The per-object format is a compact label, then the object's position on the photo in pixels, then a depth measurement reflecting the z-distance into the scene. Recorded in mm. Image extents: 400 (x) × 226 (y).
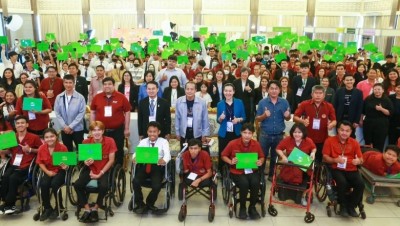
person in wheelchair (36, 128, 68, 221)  3654
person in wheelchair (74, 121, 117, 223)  3641
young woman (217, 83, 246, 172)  4266
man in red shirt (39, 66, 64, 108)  5332
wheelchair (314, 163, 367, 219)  3773
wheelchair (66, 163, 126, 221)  3670
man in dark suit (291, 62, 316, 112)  5664
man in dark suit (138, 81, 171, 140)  4387
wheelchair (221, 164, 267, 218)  3762
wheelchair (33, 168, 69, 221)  3623
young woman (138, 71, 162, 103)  5332
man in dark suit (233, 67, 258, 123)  5254
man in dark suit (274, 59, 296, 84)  6586
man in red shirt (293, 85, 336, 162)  4250
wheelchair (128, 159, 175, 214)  3783
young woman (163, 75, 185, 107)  5195
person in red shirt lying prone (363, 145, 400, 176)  3984
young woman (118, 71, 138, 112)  5617
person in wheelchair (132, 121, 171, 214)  3789
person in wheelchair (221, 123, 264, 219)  3754
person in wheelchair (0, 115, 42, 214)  3746
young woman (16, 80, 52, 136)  4359
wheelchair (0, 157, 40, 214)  3766
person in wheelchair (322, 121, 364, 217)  3795
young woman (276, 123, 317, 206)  3912
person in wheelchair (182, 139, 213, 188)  3812
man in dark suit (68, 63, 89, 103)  5902
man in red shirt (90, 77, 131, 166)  4289
